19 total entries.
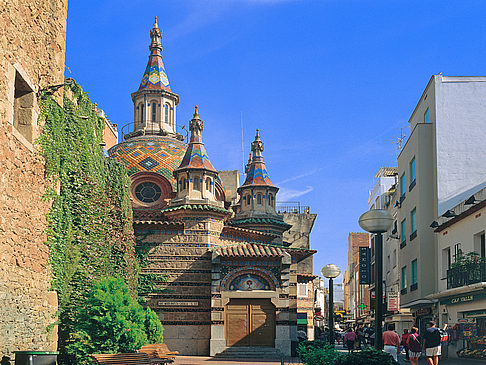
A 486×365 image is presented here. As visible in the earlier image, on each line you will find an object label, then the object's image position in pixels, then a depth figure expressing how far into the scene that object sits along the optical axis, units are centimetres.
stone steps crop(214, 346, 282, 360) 2714
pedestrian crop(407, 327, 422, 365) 1903
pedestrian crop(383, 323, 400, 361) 2144
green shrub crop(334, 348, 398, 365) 1123
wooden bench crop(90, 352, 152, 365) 1394
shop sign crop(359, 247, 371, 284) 5306
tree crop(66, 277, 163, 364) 1516
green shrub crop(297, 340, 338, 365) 1420
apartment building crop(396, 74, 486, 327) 2923
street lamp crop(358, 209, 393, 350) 1280
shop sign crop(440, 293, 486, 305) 2238
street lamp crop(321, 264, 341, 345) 2073
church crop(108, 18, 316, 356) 2780
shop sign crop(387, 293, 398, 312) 3454
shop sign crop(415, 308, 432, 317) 2972
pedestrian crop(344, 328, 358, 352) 2697
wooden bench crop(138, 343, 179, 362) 1705
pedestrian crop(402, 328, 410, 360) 2256
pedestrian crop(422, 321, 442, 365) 1791
